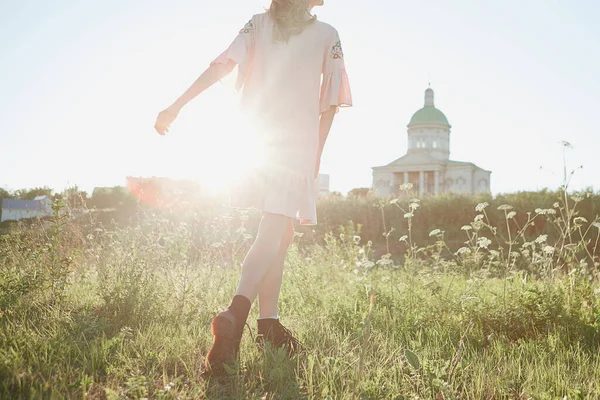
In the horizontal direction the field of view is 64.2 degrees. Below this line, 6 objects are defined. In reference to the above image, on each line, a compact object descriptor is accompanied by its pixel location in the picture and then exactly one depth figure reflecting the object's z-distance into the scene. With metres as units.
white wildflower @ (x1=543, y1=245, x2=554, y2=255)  3.45
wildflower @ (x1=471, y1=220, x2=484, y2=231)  3.50
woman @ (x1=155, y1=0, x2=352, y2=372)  2.44
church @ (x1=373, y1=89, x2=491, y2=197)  59.25
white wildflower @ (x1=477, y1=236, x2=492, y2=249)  3.45
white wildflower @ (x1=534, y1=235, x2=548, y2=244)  3.93
